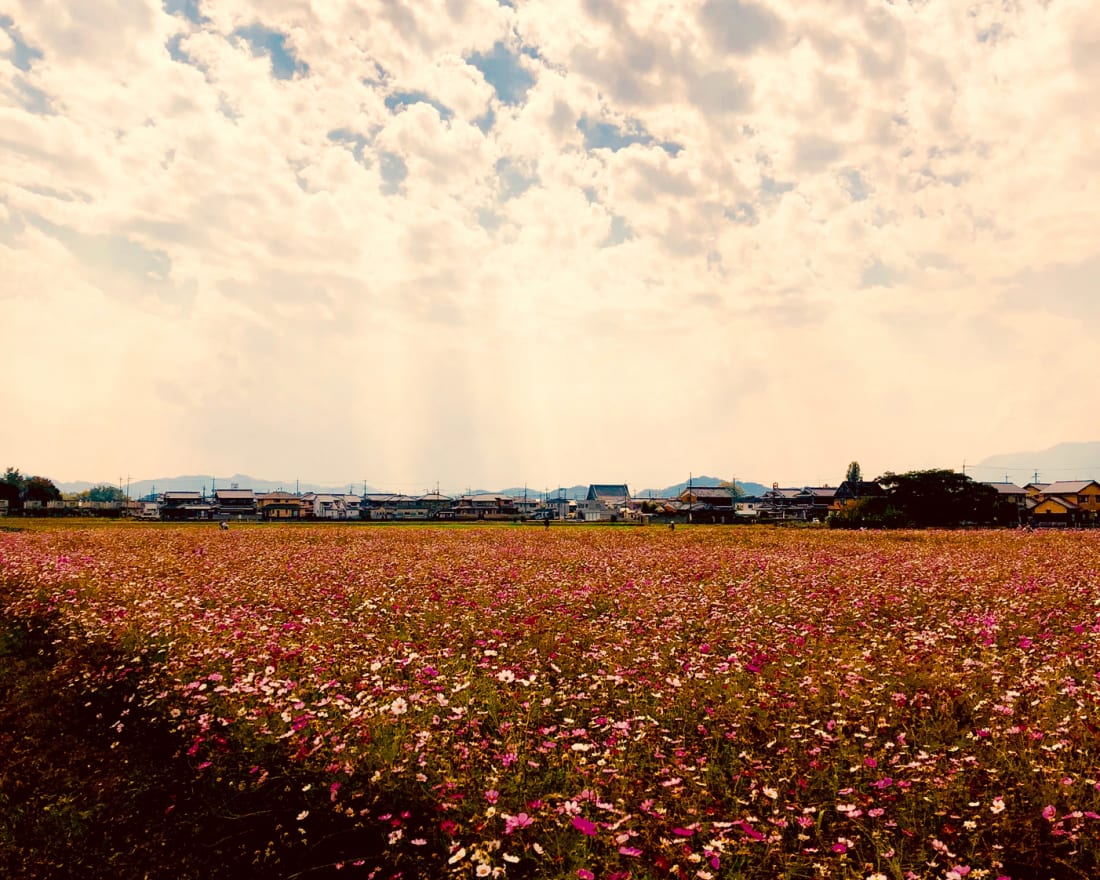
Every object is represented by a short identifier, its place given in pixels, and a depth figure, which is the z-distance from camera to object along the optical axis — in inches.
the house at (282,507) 5585.6
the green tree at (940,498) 3024.1
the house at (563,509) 6894.7
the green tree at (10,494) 4576.8
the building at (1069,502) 4060.0
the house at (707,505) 4281.5
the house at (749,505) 6523.6
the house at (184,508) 5546.3
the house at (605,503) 6159.5
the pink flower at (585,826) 188.9
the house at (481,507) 6018.7
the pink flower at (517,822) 197.5
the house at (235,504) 5433.1
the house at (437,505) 6230.3
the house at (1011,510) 3437.0
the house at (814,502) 5662.9
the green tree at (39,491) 5989.2
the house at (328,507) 6146.7
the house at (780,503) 5979.3
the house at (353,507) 6348.4
